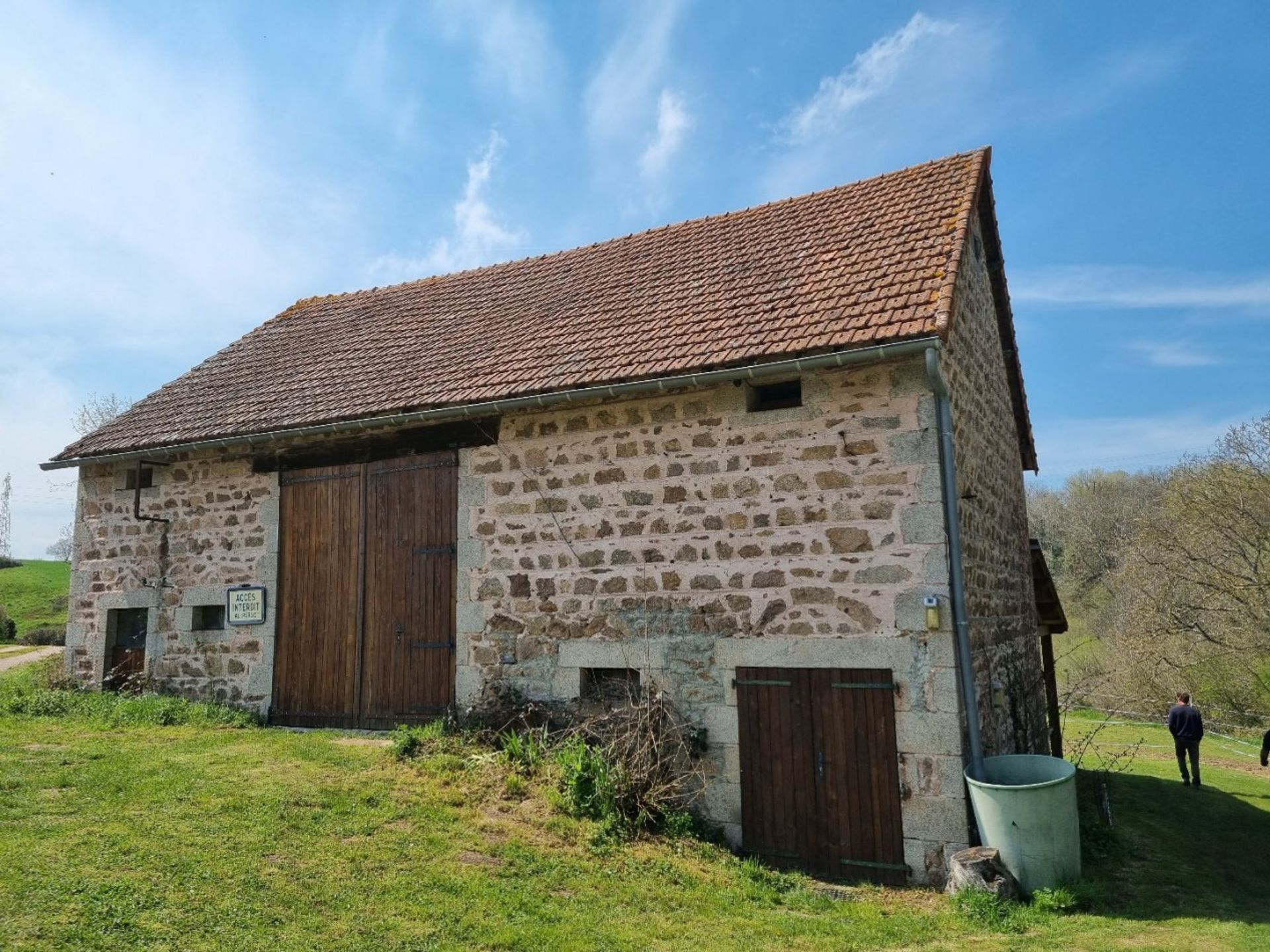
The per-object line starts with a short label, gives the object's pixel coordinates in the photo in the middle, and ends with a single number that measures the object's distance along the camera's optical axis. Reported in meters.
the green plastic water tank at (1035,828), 5.54
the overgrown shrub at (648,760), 6.52
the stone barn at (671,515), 6.35
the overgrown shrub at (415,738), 7.38
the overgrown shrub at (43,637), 23.44
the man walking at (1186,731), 12.31
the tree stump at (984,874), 5.49
